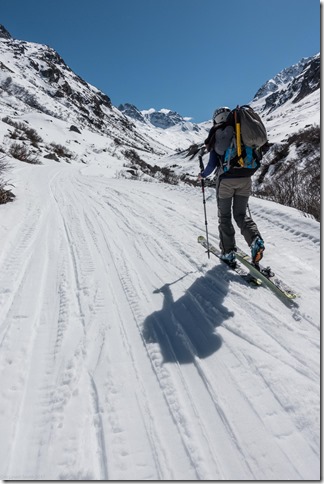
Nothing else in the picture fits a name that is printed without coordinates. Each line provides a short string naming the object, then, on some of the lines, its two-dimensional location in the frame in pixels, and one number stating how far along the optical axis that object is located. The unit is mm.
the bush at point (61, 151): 28638
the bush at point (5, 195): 6567
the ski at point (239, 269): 3467
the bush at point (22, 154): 18416
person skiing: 3547
